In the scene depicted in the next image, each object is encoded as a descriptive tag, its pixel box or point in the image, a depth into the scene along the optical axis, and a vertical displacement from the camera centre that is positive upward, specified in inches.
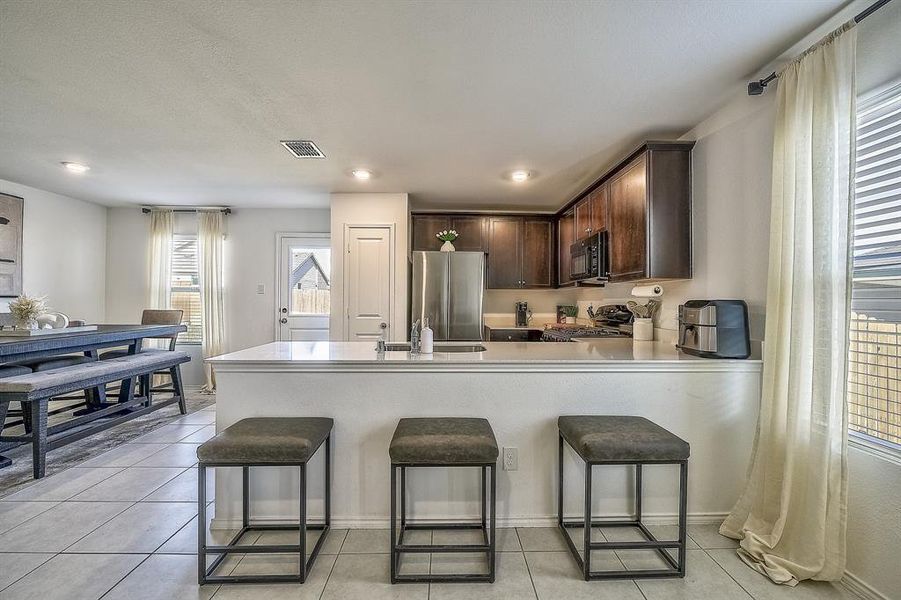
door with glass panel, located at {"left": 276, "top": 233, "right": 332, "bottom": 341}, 209.8 +5.9
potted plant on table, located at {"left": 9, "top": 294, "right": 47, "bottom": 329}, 129.1 -5.4
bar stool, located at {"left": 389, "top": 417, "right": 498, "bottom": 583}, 66.6 -27.8
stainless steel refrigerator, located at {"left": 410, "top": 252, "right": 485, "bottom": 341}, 173.9 +2.2
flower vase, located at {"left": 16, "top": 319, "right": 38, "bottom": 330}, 130.4 -9.9
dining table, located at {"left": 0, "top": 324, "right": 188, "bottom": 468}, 112.7 -15.5
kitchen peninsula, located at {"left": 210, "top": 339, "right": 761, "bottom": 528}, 82.7 -24.5
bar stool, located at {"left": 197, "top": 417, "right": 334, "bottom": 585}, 64.6 -27.4
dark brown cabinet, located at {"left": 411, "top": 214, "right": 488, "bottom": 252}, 193.2 +35.1
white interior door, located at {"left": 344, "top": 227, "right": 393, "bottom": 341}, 176.2 +7.4
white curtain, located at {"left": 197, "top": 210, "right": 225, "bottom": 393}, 204.4 +8.4
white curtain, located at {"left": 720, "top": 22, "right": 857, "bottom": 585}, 63.3 -5.5
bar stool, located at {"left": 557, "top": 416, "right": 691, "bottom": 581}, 66.7 -27.2
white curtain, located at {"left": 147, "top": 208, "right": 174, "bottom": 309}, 204.8 +22.6
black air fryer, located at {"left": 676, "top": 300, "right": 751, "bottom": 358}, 84.7 -6.4
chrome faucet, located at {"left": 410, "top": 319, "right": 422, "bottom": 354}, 95.7 -11.0
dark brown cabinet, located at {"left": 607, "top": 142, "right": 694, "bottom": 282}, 105.3 +24.7
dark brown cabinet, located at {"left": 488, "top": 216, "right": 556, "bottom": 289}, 196.7 +24.3
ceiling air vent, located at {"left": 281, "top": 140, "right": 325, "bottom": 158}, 118.2 +47.8
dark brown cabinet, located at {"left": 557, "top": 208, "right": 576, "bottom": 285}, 173.6 +28.1
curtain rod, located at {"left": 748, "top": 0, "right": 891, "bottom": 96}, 78.5 +45.5
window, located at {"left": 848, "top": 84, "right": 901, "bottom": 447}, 60.1 +4.3
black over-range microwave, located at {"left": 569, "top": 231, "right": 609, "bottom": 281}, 133.4 +15.6
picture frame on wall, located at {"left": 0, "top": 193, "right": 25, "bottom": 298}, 157.6 +21.2
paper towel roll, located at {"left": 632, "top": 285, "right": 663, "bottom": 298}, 115.3 +2.9
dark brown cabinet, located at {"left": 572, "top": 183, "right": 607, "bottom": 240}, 135.2 +33.3
